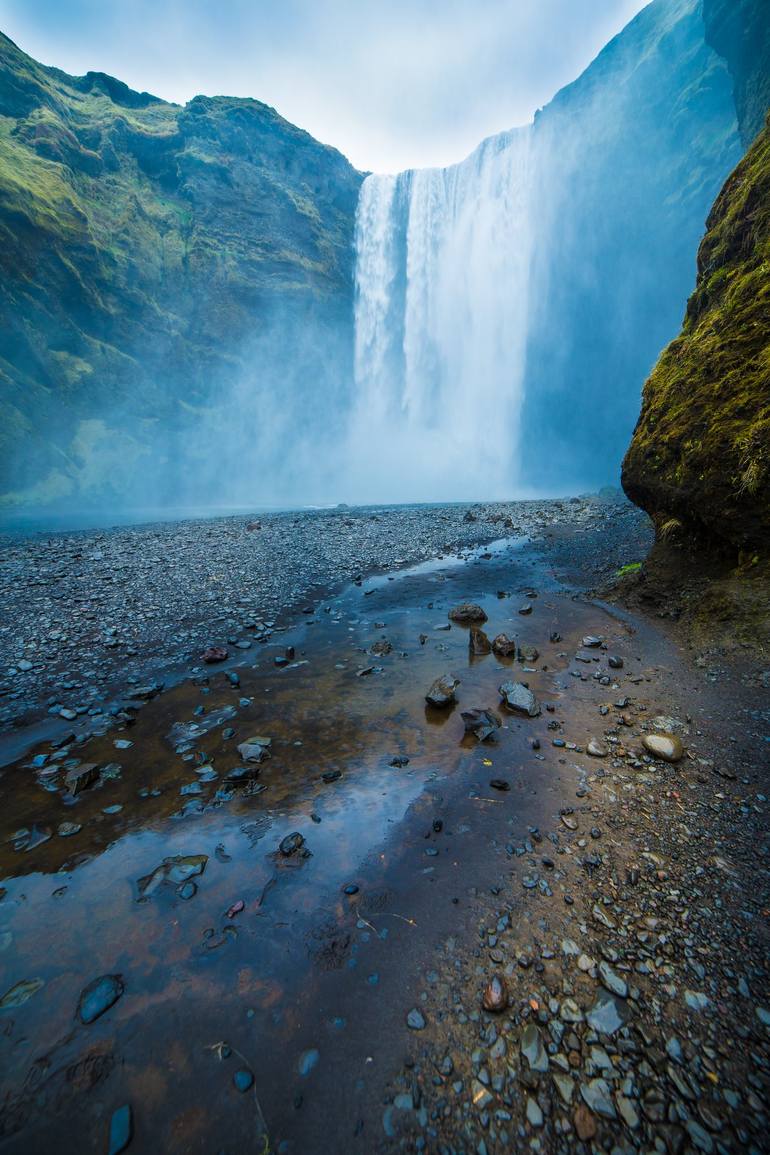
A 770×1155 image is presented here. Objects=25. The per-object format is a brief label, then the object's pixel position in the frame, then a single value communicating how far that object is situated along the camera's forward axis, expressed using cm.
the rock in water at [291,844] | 391
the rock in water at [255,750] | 524
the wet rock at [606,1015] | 235
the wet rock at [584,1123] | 198
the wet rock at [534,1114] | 204
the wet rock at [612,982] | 253
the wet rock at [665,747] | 457
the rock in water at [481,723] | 548
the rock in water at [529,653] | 763
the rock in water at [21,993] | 276
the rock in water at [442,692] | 621
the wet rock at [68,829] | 417
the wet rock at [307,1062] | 235
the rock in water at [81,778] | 474
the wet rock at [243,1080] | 230
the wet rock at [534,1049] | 225
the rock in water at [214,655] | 781
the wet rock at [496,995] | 255
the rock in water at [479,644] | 809
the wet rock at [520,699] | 591
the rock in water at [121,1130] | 211
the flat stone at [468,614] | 974
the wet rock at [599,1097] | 204
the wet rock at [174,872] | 361
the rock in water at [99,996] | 271
